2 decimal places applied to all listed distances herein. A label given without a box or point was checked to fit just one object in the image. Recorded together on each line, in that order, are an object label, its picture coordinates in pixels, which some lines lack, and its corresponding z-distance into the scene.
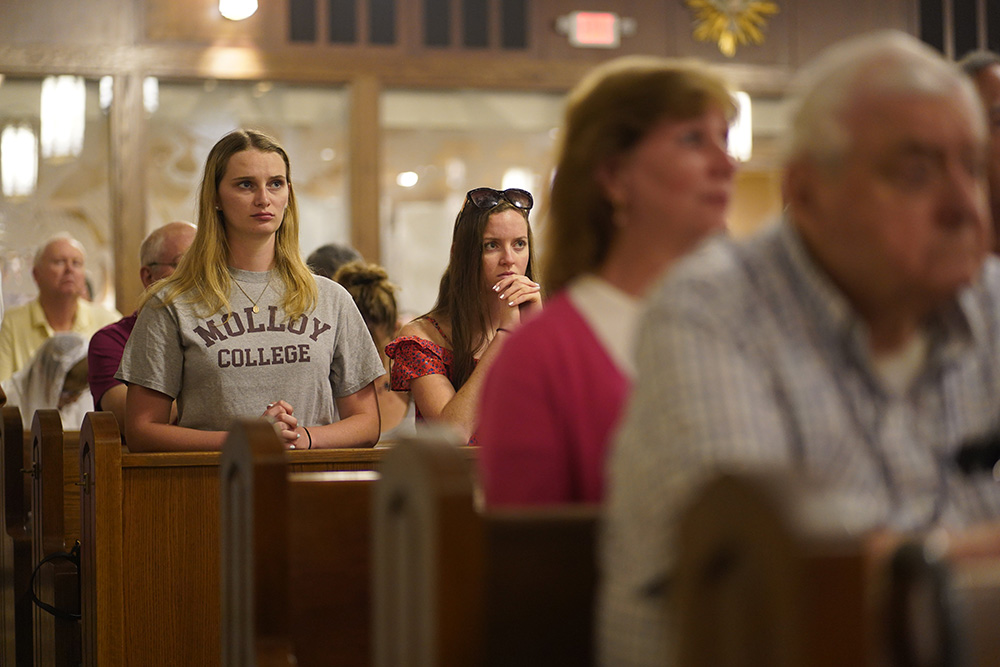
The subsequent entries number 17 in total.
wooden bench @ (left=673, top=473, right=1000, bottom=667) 1.90
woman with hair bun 9.09
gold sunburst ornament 16.72
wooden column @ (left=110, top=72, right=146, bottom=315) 15.05
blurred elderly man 2.50
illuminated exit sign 16.33
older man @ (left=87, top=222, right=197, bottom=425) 8.15
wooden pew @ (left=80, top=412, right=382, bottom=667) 5.97
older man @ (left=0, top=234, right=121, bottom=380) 12.74
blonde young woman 6.47
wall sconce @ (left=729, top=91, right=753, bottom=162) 17.09
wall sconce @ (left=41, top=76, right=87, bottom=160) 14.89
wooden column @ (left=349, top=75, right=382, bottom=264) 15.85
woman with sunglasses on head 6.61
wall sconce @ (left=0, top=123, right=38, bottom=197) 14.75
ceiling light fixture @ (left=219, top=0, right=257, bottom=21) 15.21
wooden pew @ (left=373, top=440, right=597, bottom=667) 2.58
